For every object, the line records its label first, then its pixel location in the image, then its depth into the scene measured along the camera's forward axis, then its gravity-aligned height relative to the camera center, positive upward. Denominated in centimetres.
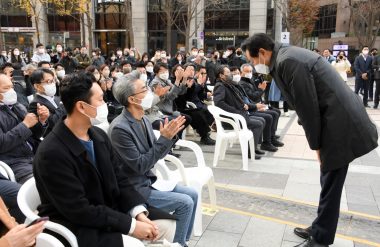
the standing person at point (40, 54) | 1289 -30
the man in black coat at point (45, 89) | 427 -48
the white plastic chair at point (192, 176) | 352 -121
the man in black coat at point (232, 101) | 630 -87
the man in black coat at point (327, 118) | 296 -54
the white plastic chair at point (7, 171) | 323 -103
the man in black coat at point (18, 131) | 344 -77
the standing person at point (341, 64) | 1377 -63
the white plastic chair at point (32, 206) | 215 -92
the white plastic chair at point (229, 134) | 584 -130
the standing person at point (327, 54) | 1576 -30
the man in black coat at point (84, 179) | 215 -75
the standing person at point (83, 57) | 1362 -42
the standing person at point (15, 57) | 1415 -44
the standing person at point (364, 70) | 1168 -69
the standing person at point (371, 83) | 1182 -109
